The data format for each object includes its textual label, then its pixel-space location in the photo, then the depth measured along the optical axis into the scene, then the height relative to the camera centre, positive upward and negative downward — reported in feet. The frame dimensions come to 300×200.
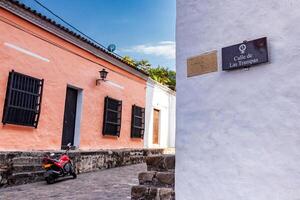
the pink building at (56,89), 20.16 +4.68
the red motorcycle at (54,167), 19.03 -1.94
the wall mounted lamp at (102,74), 29.01 +7.22
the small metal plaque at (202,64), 8.15 +2.51
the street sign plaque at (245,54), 7.06 +2.49
